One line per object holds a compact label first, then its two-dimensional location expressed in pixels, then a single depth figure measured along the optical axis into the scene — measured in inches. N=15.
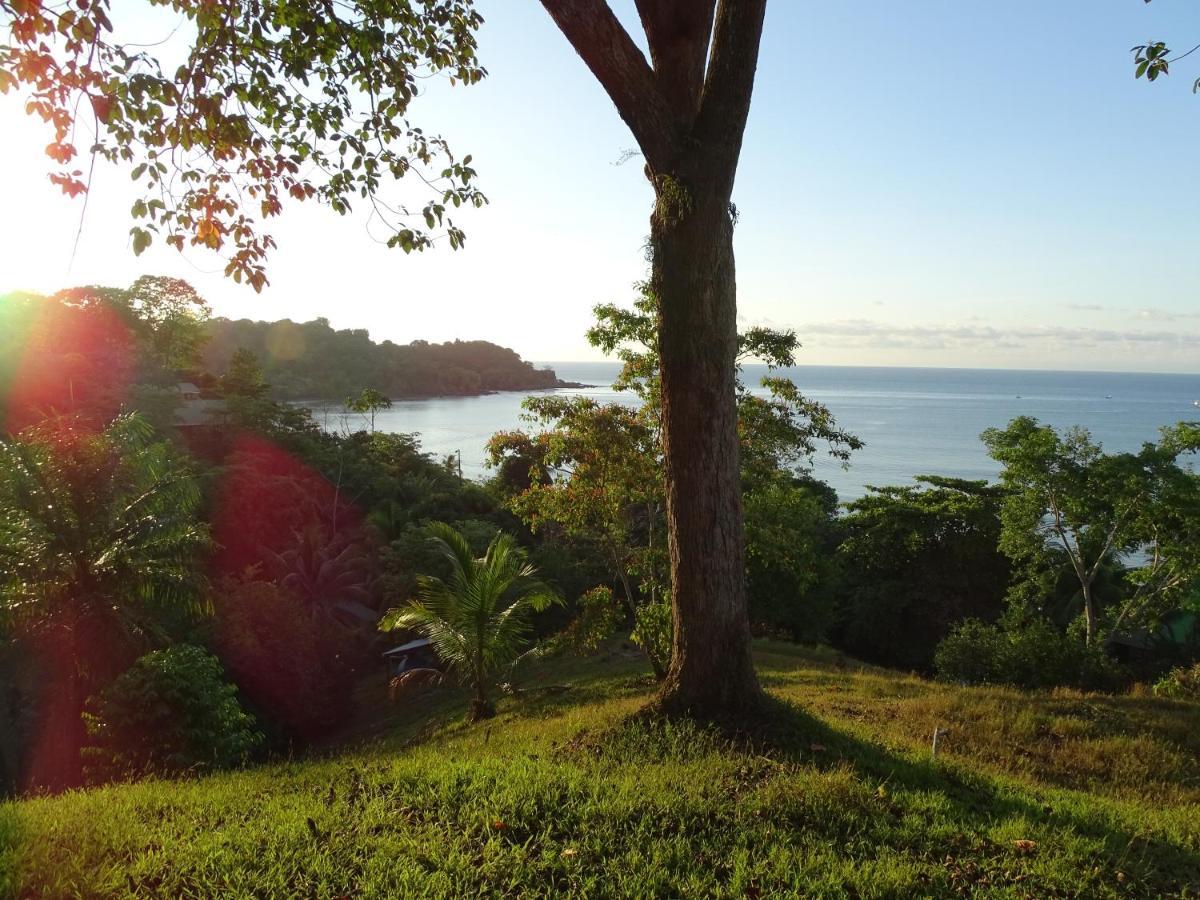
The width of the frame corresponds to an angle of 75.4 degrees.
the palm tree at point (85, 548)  482.6
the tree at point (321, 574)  989.2
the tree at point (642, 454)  408.8
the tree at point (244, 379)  1504.7
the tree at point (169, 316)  1879.9
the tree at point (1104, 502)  614.5
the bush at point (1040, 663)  546.6
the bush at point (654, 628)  402.3
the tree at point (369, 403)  1664.6
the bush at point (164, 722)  404.5
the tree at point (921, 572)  1072.2
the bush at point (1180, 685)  457.7
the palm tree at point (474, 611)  425.1
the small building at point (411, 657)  881.5
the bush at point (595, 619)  448.1
